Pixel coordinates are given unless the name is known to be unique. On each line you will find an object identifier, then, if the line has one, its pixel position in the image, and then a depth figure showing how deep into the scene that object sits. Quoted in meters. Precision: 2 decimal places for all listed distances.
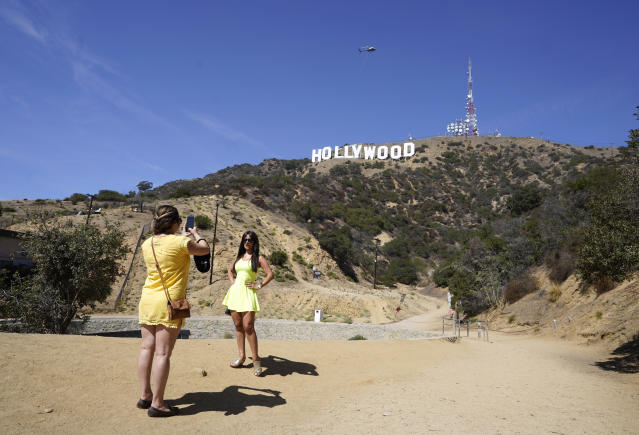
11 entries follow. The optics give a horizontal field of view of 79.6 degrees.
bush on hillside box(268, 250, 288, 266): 38.11
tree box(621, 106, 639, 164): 9.12
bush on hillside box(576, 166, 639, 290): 8.91
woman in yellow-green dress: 4.88
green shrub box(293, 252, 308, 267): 41.19
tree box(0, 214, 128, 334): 10.21
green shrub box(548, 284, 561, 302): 20.06
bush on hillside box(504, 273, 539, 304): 23.48
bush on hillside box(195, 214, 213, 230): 38.16
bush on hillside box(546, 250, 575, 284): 20.77
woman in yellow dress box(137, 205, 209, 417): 3.24
